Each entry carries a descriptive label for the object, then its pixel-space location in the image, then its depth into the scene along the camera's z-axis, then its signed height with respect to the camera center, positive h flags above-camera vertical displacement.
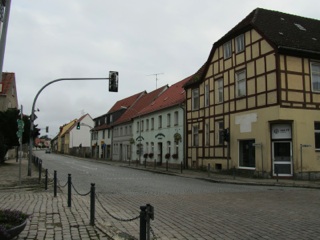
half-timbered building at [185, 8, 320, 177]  21.58 +3.66
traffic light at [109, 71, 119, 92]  20.45 +3.97
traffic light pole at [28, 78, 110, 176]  20.94 +2.23
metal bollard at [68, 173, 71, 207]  10.34 -1.09
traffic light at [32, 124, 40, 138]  22.43 +1.35
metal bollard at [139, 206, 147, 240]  4.86 -0.91
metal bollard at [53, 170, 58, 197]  12.55 -1.19
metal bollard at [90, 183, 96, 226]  8.07 -1.24
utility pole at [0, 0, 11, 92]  6.30 +2.17
